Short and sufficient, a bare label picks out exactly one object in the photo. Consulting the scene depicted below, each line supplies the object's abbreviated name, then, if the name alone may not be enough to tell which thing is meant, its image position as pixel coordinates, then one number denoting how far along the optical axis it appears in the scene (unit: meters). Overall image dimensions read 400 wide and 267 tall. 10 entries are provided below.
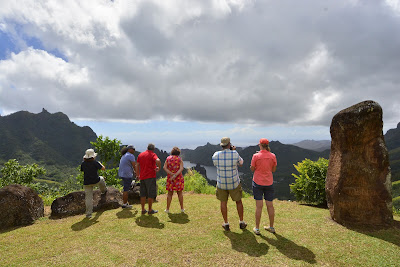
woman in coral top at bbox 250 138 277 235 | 6.18
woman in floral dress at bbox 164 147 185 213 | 8.23
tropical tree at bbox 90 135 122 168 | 17.36
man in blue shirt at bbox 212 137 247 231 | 6.29
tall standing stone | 7.21
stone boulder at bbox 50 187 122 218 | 8.92
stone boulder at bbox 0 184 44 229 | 7.80
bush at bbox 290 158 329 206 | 10.45
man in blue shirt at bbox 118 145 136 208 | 9.43
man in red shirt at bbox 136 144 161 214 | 8.16
